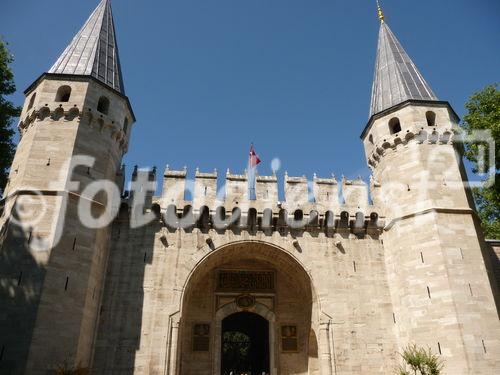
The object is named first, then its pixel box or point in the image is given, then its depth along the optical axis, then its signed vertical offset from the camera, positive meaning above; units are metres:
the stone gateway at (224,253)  13.34 +4.13
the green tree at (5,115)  15.80 +9.53
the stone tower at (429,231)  13.59 +4.80
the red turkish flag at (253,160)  19.66 +9.27
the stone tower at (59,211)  12.38 +5.05
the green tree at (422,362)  12.70 +0.19
